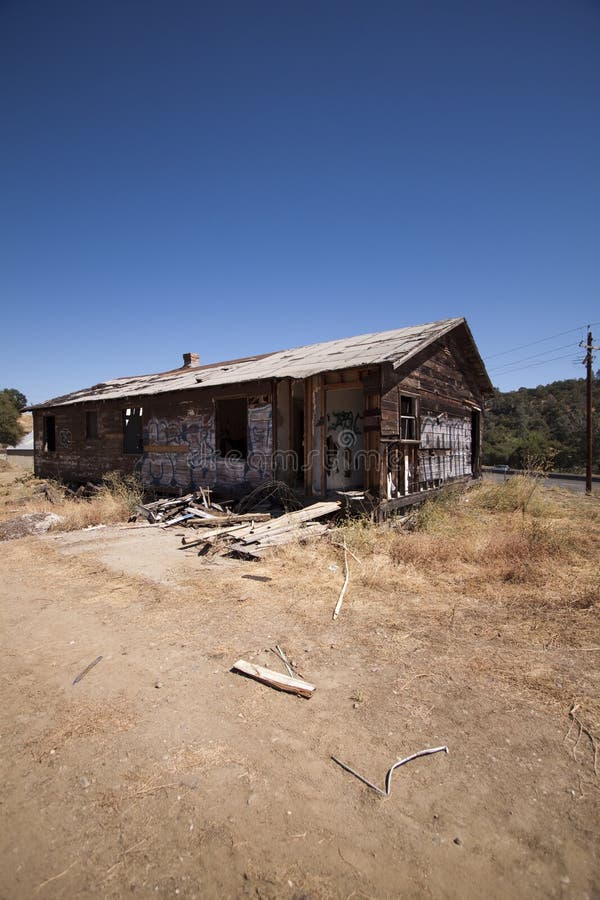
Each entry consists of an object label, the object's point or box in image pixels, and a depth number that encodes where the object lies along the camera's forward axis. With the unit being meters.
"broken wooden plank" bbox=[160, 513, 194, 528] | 10.32
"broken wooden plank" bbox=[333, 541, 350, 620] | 5.02
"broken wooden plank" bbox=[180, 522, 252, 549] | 8.29
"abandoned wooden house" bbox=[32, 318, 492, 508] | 9.59
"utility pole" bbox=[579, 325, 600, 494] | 19.37
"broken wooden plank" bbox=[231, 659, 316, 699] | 3.43
